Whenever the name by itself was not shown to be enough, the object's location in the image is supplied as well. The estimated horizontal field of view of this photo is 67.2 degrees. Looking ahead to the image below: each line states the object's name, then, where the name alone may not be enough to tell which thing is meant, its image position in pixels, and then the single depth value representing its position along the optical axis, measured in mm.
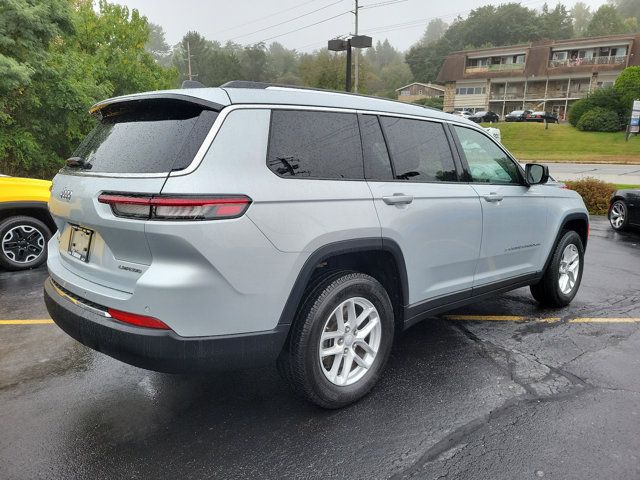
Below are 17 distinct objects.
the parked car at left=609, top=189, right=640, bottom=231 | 8977
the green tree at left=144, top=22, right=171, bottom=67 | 139875
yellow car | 5836
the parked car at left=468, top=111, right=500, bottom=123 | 51500
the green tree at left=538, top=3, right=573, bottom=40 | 95875
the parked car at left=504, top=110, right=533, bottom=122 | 49734
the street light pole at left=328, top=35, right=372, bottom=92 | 20953
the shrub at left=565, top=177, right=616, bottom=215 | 11641
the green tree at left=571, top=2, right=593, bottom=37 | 138750
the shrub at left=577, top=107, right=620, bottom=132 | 37219
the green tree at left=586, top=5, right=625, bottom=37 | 92562
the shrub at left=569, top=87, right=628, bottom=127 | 38219
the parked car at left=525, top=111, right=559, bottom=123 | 47525
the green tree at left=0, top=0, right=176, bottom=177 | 9930
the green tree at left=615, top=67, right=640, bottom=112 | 37250
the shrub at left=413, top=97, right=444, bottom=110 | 69394
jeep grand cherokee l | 2281
